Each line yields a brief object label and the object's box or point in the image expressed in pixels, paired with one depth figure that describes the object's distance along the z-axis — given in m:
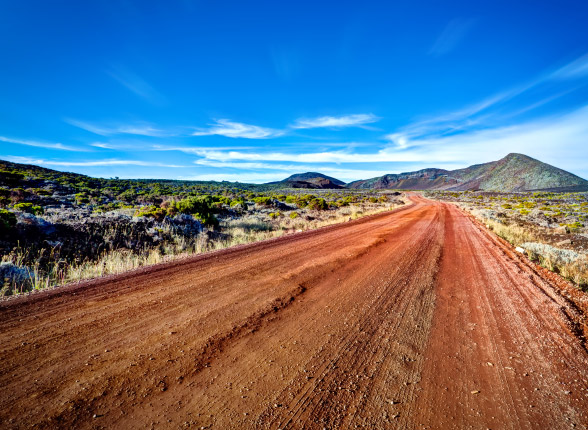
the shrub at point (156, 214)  13.21
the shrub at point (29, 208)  13.77
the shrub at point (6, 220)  8.02
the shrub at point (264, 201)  28.14
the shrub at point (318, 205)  28.06
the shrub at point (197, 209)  14.79
